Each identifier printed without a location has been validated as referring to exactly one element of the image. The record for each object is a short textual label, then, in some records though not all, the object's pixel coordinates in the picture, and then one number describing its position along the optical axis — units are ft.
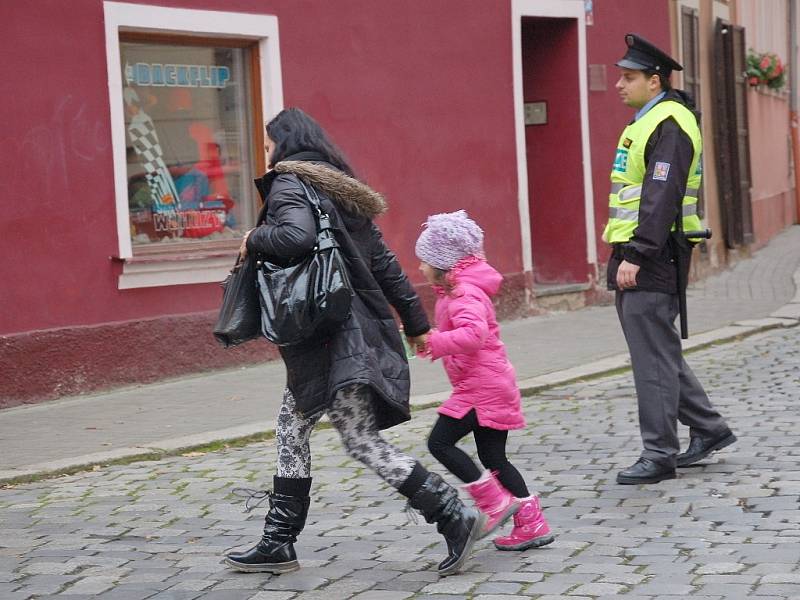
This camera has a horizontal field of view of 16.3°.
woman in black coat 31.02
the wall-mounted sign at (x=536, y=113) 95.94
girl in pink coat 32.90
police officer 40.03
